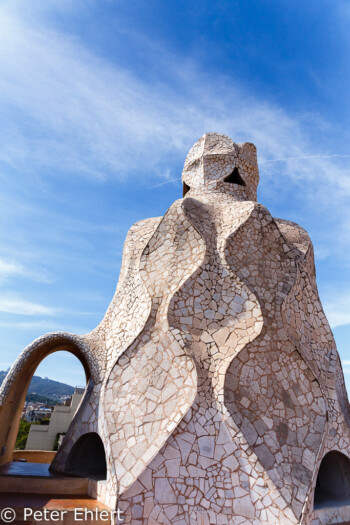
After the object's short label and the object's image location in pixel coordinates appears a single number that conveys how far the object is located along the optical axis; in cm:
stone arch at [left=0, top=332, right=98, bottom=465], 618
